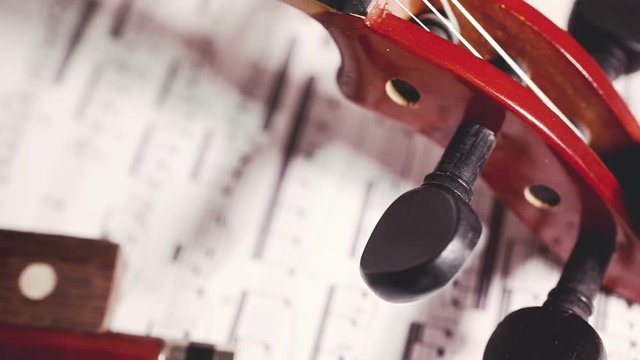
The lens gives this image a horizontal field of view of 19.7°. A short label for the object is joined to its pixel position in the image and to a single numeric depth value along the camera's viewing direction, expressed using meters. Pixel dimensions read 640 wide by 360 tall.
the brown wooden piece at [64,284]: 0.31
